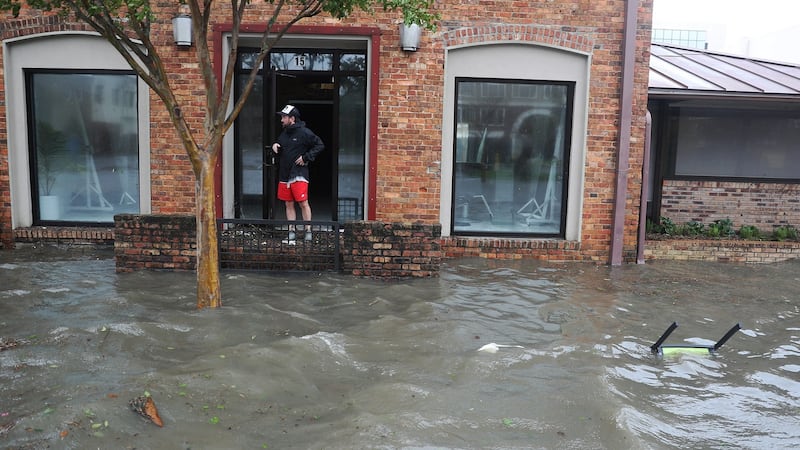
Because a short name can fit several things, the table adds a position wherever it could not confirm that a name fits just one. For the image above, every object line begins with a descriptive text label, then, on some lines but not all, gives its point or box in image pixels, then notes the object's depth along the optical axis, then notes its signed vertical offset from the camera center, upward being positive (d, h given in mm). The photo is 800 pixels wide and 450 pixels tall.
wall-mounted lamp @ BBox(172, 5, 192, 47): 8602 +1761
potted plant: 9469 -45
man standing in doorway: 8391 +164
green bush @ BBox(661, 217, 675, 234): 10719 -844
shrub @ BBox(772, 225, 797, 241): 10602 -905
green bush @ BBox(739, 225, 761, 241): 10648 -913
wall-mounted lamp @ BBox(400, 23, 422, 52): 8594 +1740
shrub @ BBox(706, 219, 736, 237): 10672 -863
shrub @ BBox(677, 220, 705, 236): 10719 -880
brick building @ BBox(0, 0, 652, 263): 8898 +578
